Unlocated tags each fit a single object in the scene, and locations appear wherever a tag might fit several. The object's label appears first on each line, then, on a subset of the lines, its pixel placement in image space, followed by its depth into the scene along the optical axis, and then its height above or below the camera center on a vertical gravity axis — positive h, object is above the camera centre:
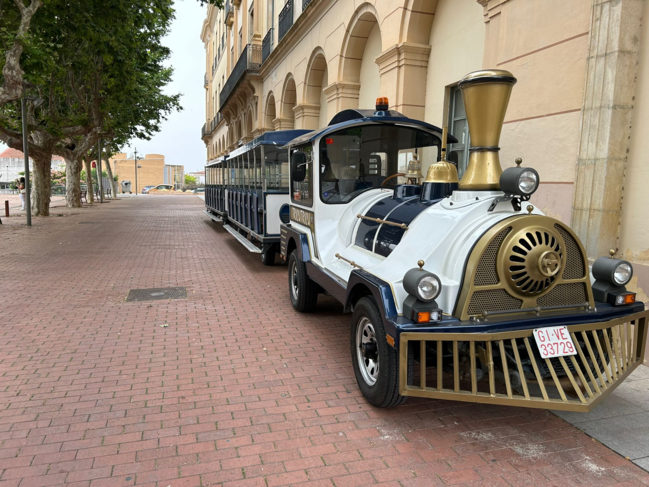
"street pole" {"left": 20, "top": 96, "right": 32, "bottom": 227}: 15.00 +0.59
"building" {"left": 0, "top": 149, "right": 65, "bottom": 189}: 77.88 +1.51
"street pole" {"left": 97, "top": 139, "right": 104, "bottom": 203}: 31.52 -0.01
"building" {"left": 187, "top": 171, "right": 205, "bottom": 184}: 118.59 +1.00
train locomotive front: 3.01 -0.78
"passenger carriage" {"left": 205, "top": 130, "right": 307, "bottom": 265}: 9.14 -0.22
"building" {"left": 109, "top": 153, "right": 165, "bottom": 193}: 97.56 +1.63
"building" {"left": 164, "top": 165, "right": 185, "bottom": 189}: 99.21 +0.66
